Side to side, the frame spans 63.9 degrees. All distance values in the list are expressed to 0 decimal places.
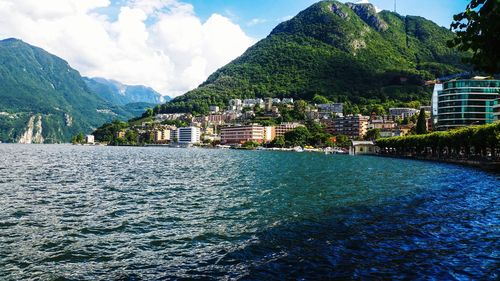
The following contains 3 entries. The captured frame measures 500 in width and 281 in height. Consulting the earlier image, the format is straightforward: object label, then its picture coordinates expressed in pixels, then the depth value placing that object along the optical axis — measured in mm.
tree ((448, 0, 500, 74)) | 13672
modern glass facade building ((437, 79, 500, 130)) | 173125
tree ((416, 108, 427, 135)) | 190025
